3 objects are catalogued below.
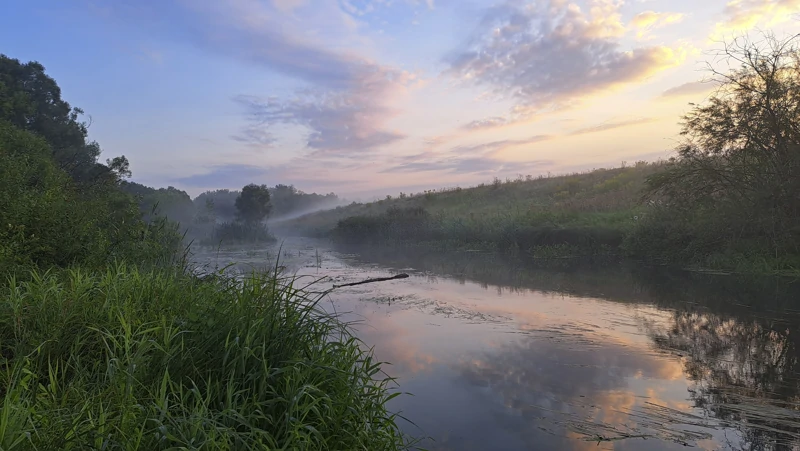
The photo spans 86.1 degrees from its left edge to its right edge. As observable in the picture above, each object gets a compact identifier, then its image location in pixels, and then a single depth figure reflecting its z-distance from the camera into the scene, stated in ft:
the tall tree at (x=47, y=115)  52.11
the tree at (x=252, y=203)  125.49
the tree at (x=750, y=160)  40.93
